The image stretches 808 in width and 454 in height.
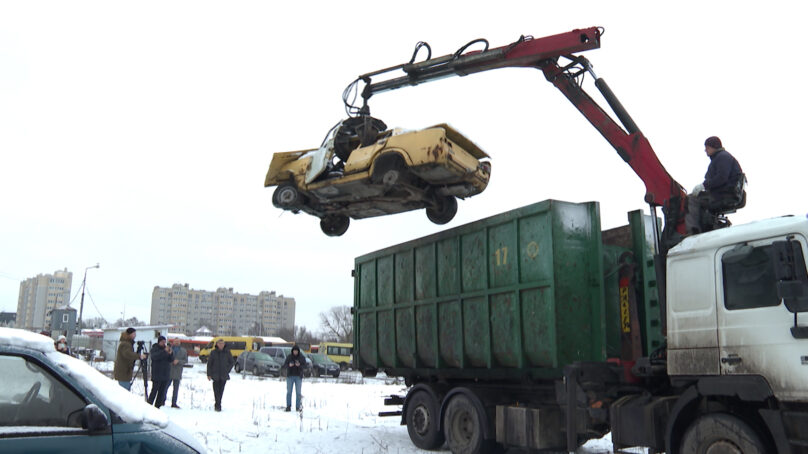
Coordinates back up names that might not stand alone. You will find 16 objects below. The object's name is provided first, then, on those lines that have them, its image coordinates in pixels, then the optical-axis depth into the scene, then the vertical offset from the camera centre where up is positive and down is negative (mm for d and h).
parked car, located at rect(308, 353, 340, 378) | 31625 -879
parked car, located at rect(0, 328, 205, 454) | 3363 -332
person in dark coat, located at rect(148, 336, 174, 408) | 12195 -424
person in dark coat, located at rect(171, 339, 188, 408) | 13055 -465
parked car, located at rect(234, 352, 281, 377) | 31625 -764
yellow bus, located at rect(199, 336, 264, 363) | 43688 +239
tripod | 13253 -419
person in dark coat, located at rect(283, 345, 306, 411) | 13102 -454
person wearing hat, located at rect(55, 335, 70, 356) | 11523 +68
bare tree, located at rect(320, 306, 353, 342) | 90125 +3889
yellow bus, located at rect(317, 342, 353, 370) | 42031 -180
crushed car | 8312 +2357
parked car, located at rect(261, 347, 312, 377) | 33156 -218
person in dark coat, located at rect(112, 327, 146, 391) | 11188 -189
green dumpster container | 7301 +687
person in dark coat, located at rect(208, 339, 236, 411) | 12664 -412
